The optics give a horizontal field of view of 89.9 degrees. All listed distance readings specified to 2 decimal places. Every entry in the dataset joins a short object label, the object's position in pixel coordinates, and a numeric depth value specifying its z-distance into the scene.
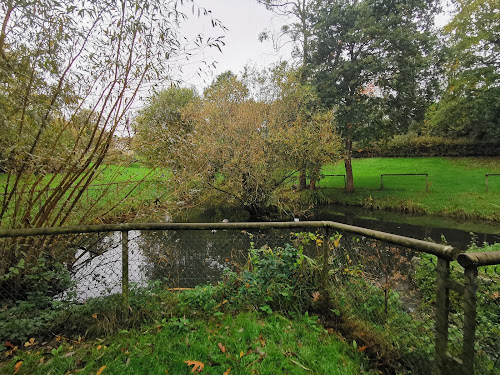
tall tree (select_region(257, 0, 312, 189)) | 16.47
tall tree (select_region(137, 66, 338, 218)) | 10.09
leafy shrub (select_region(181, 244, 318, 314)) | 3.01
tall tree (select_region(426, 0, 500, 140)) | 13.91
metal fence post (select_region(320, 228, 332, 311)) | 2.83
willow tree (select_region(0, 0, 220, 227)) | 2.62
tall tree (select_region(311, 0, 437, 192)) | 13.26
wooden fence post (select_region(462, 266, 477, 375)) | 1.51
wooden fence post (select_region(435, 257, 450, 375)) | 1.71
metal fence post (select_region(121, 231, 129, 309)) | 2.71
